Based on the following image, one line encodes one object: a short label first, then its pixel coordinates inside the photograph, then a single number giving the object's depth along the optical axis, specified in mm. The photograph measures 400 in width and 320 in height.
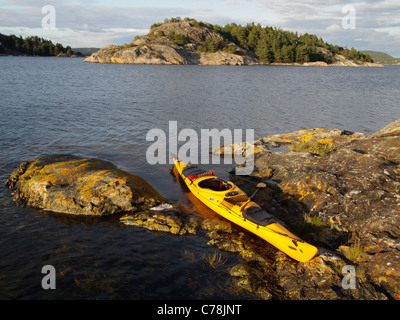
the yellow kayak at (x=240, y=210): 8836
